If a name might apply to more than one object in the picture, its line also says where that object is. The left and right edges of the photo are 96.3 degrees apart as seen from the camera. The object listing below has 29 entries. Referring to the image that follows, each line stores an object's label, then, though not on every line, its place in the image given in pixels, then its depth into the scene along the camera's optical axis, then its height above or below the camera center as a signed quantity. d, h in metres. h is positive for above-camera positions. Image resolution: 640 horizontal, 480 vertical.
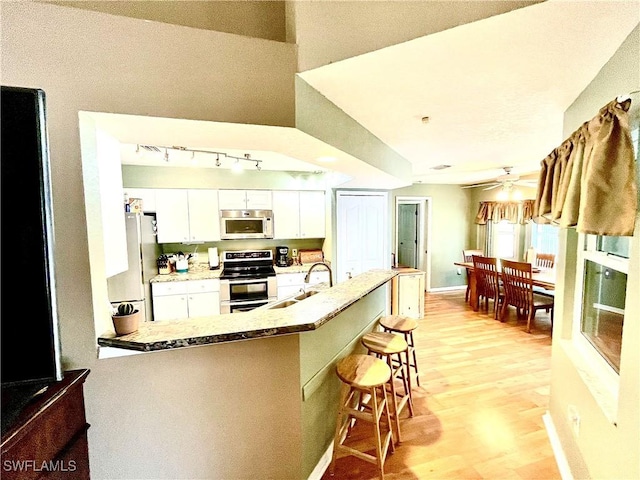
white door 4.57 -0.18
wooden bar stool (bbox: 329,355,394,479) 1.66 -0.99
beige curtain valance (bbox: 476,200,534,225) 5.37 +0.18
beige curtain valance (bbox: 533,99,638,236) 1.08 +0.17
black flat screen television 0.86 -0.06
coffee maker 4.44 -0.53
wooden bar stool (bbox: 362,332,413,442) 2.05 -0.92
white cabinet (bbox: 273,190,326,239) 4.32 +0.13
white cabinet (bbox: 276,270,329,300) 4.07 -0.85
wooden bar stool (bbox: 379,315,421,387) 2.46 -0.90
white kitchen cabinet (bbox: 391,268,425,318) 4.55 -1.15
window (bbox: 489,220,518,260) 5.73 -0.38
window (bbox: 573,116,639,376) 1.40 -0.43
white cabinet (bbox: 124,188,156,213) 3.79 +0.38
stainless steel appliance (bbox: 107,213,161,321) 3.02 -0.53
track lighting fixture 2.89 +0.77
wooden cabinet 0.84 -0.69
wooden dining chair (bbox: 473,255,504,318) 4.72 -1.02
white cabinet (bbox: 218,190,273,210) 4.09 +0.34
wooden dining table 3.97 -0.86
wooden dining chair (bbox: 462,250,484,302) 5.68 -0.71
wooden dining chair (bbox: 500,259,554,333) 4.15 -1.08
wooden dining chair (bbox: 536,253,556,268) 5.00 -0.70
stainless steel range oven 3.85 -0.83
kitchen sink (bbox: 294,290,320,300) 2.39 -0.61
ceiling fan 4.48 +0.71
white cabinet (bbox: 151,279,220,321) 3.67 -0.97
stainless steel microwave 4.11 -0.01
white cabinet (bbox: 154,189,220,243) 3.91 +0.11
